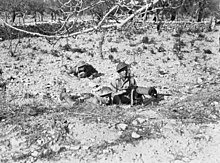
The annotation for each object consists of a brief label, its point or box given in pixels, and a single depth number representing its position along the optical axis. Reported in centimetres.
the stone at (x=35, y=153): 399
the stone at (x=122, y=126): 445
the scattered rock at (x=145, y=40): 1148
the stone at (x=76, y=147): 405
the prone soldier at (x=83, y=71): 772
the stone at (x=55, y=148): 407
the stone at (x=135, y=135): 420
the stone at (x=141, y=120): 466
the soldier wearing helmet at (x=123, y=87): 523
